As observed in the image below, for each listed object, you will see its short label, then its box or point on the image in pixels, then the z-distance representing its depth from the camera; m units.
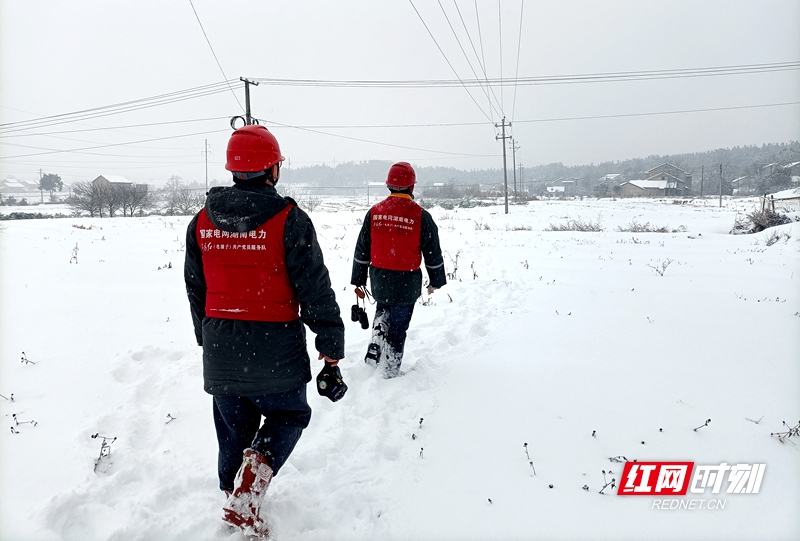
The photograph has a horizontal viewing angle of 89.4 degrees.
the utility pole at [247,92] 17.99
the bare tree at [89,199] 39.09
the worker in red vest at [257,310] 1.97
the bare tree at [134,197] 41.56
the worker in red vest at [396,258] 3.80
